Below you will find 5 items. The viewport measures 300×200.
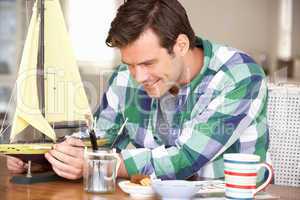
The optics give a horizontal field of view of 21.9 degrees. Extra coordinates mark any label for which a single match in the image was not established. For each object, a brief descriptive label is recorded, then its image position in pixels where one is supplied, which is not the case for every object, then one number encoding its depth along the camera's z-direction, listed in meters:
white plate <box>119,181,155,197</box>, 1.90
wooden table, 1.90
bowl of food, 1.79
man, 2.14
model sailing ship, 2.09
